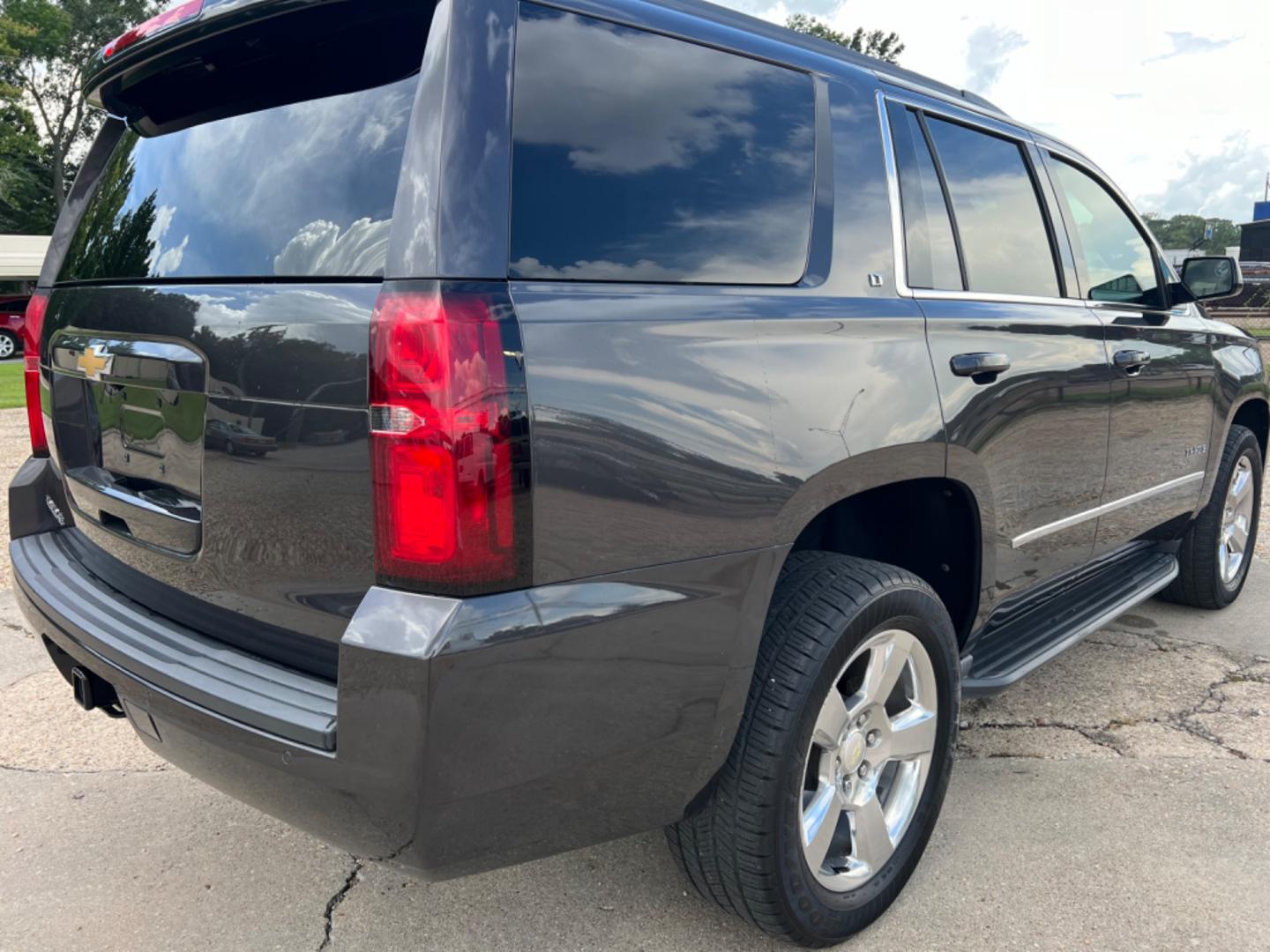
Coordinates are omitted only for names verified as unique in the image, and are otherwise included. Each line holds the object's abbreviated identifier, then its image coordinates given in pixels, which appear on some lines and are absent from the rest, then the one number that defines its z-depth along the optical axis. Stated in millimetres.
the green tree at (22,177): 35344
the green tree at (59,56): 35031
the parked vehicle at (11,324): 23484
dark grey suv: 1634
